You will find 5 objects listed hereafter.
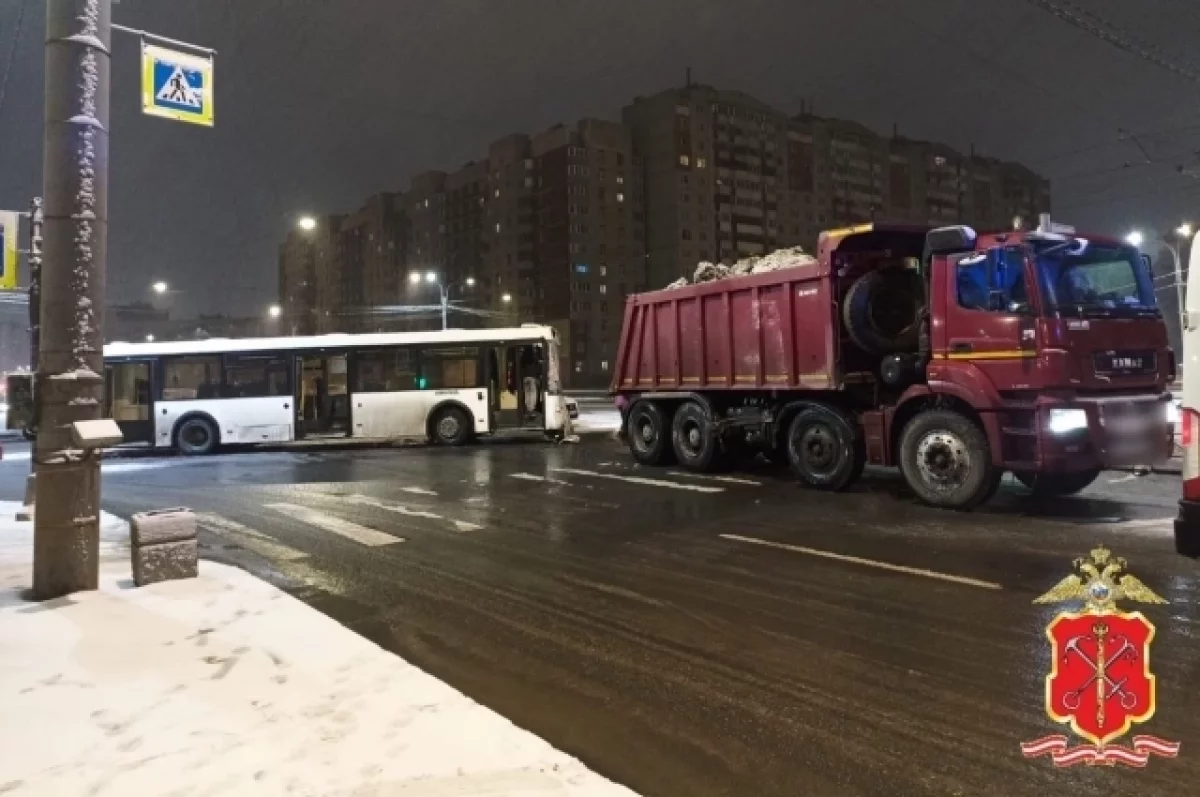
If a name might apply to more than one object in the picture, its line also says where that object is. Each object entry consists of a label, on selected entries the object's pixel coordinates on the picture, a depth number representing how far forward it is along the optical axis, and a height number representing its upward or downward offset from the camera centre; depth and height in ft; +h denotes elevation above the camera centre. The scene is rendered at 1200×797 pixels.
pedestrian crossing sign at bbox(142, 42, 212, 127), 24.54 +9.98
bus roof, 69.72 +6.13
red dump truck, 29.40 +1.66
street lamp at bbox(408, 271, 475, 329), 126.25 +18.85
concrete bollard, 22.12 -3.41
